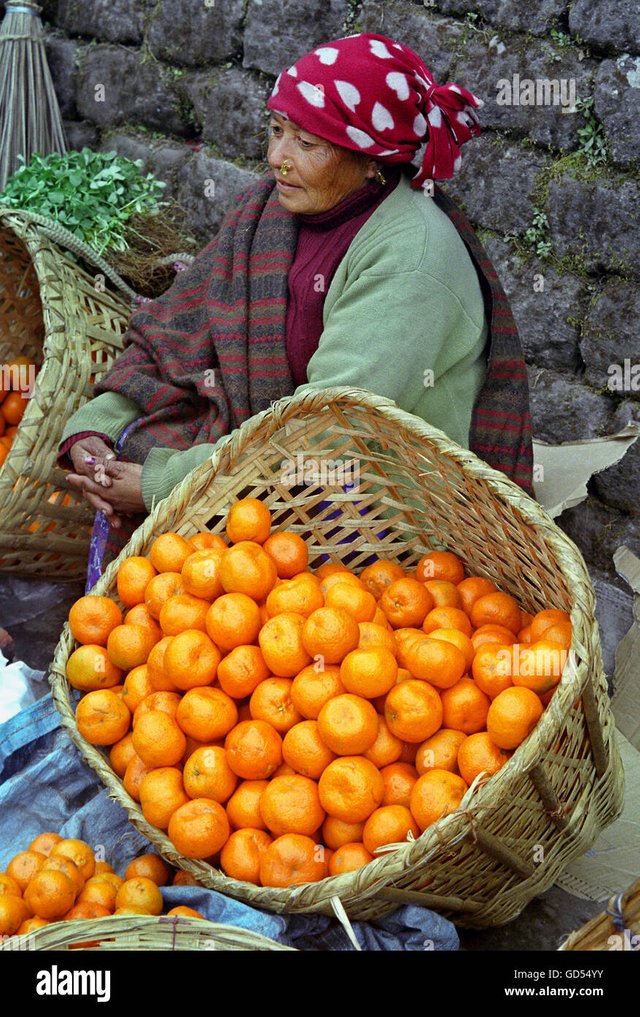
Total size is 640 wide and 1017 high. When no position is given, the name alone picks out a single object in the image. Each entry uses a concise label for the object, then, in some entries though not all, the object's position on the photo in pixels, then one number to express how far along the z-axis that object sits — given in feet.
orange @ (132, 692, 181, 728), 6.49
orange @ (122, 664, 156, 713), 6.77
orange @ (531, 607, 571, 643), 6.23
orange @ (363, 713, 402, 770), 6.05
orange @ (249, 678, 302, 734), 6.24
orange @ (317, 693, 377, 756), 5.79
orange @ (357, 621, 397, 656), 6.32
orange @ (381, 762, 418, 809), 5.92
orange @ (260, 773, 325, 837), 5.81
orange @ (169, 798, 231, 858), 5.88
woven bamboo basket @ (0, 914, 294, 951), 5.03
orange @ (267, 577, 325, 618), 6.58
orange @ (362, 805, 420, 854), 5.65
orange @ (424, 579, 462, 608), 6.93
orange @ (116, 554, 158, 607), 7.21
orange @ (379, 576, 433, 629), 6.81
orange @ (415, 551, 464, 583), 7.14
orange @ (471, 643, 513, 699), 6.00
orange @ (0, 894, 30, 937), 5.77
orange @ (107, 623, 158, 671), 6.93
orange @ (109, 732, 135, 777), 6.62
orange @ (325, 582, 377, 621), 6.55
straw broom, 13.38
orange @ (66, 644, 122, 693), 6.95
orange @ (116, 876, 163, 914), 5.96
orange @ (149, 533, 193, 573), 7.18
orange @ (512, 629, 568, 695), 5.76
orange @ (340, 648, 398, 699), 5.96
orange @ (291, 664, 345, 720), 6.10
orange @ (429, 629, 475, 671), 6.33
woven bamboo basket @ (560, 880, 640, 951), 5.35
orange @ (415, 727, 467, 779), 5.90
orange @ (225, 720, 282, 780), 6.03
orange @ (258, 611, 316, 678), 6.32
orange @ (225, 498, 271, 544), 7.07
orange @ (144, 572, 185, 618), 6.98
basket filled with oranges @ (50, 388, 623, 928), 5.69
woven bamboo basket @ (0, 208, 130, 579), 9.29
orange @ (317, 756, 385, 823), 5.73
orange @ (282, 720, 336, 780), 5.96
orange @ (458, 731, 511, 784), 5.68
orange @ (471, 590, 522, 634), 6.76
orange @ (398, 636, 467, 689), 6.06
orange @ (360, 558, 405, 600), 7.21
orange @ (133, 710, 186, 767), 6.22
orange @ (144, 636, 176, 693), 6.63
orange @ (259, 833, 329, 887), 5.75
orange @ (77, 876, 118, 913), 6.03
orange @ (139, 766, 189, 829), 6.10
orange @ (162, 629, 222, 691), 6.40
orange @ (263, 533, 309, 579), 7.18
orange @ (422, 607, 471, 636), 6.68
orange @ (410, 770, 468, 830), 5.56
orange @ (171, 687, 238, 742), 6.22
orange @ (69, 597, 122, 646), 7.14
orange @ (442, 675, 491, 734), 6.04
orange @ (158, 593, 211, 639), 6.68
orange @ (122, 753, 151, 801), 6.44
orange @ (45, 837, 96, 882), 6.26
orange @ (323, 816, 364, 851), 5.89
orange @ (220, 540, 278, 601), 6.69
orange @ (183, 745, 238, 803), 6.10
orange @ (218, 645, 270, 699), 6.40
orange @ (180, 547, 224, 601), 6.80
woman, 7.46
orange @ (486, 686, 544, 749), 5.60
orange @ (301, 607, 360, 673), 6.15
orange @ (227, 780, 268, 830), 6.06
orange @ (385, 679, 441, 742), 5.89
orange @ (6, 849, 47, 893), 6.24
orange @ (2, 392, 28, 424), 11.06
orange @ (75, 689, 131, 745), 6.63
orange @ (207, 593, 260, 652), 6.51
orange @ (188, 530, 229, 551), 7.23
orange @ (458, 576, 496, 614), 6.94
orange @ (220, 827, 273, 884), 5.91
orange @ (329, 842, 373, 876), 5.71
